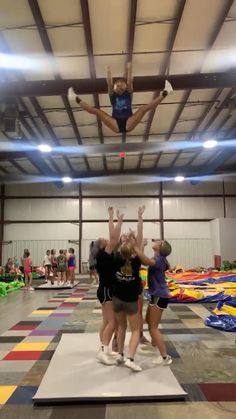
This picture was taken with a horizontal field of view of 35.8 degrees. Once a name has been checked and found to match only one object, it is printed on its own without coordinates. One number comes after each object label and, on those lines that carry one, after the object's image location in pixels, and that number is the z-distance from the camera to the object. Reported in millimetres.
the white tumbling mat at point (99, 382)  3584
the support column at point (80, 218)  20672
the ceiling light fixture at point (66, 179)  18531
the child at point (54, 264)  15142
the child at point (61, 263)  13759
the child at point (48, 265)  15258
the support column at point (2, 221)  20812
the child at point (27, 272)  13348
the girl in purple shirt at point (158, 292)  4484
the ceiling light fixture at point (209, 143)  11953
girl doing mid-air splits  4785
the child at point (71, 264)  14174
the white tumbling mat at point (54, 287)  13145
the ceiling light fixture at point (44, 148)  12234
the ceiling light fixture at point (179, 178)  18944
